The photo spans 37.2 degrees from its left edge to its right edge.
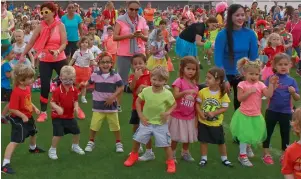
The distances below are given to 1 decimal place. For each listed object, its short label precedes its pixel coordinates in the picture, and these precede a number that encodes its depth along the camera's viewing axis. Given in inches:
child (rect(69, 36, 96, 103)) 352.2
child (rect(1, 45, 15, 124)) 329.4
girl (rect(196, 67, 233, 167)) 218.7
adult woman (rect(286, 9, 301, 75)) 493.0
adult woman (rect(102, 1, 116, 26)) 690.2
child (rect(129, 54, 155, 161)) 232.1
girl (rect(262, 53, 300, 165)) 220.8
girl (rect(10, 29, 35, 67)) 358.3
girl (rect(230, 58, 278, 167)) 222.7
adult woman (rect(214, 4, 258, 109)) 241.9
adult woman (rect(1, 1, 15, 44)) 451.5
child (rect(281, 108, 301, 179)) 152.2
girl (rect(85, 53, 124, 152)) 239.9
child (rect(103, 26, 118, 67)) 469.4
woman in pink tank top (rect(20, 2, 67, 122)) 279.9
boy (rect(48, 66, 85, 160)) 226.5
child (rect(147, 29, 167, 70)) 389.7
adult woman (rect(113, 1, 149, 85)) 293.1
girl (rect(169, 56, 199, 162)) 219.9
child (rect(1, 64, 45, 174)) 213.5
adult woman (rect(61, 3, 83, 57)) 416.5
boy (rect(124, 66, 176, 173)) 213.3
